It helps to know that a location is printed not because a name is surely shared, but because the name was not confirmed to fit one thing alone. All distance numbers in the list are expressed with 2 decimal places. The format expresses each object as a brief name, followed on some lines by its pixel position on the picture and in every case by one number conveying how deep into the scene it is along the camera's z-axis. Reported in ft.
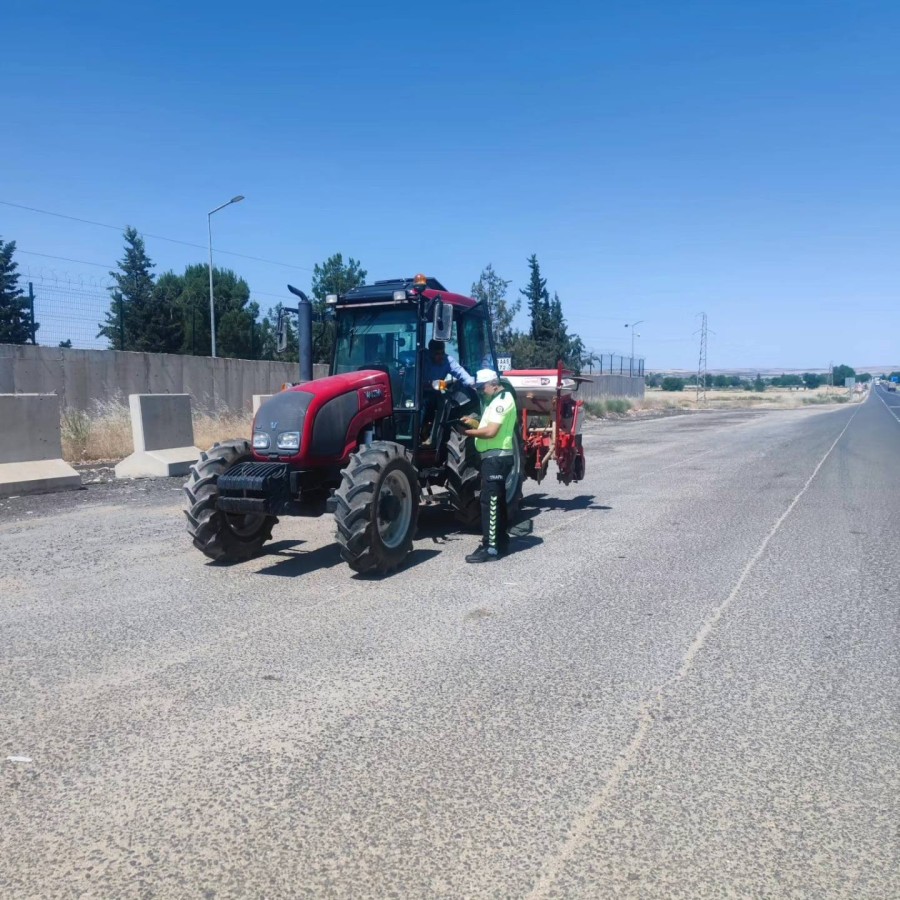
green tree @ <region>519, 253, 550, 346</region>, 163.22
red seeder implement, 37.01
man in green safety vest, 26.68
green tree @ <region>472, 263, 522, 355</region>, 113.91
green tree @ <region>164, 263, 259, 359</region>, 125.97
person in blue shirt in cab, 28.81
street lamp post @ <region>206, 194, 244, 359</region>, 93.33
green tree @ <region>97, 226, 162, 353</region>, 74.33
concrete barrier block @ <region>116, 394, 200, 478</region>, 46.55
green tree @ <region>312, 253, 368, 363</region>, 141.02
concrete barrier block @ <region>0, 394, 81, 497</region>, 39.99
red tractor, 23.91
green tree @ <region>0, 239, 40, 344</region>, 64.23
